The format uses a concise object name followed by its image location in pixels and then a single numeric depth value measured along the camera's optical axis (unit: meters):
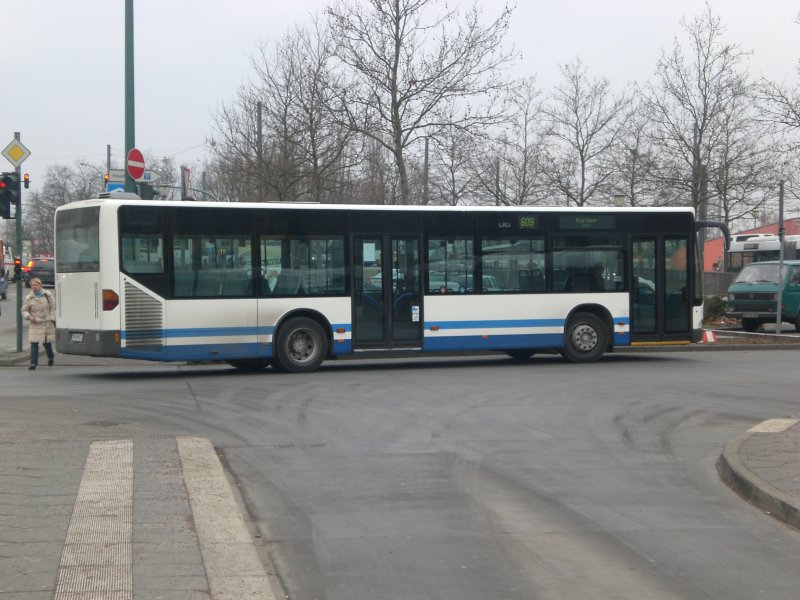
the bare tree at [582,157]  39.03
